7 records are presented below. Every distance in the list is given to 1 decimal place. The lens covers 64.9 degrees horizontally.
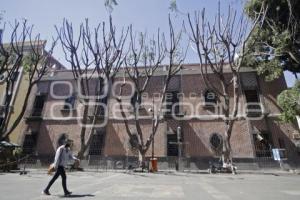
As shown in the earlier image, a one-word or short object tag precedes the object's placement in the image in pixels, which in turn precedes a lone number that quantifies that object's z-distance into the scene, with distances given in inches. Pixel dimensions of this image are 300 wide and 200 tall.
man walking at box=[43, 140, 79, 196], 259.9
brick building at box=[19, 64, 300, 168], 770.8
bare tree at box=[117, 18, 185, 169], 691.6
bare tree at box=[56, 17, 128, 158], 744.3
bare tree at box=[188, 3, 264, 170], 621.6
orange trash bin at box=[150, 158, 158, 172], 629.6
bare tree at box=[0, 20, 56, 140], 708.7
